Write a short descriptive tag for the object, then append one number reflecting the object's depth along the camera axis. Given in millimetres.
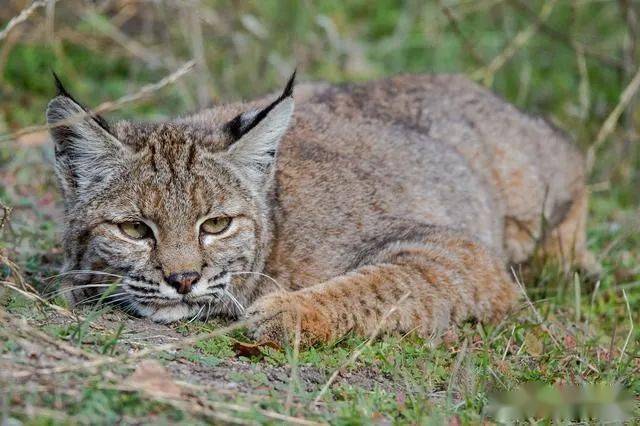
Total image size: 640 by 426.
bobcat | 9461
